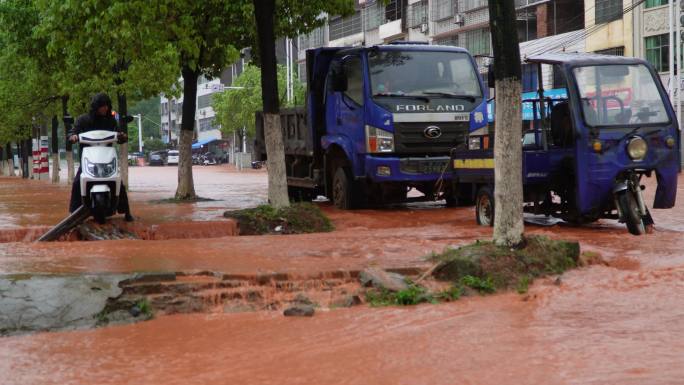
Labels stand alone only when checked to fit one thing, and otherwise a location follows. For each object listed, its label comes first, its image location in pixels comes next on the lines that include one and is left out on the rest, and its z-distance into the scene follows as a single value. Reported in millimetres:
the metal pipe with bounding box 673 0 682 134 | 32375
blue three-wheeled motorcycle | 11594
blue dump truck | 15383
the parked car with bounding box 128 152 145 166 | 92775
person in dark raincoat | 11672
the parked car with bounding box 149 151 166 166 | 87812
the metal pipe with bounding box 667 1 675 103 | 33794
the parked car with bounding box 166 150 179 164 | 87488
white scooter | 11289
